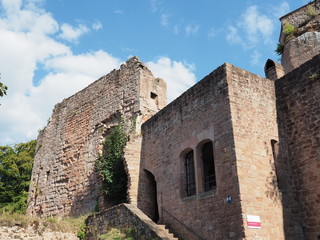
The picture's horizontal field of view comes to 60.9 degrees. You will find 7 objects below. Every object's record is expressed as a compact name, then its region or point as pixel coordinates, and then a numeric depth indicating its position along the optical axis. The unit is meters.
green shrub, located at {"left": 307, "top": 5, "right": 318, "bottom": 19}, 14.98
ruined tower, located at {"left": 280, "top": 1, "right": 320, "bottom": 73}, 13.96
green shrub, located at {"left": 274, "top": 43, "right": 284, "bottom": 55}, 15.36
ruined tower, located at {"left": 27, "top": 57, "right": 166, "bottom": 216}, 11.91
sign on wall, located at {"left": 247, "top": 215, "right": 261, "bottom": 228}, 6.46
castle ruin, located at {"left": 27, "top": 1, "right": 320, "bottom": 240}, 6.93
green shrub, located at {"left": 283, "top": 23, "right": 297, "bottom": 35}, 15.01
